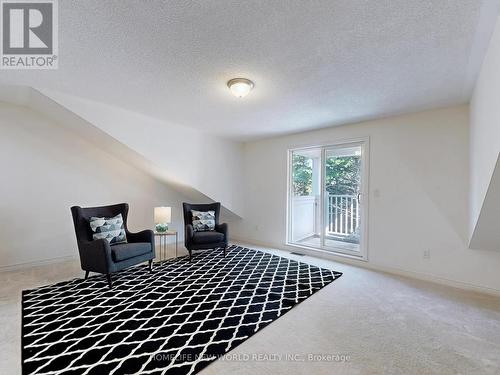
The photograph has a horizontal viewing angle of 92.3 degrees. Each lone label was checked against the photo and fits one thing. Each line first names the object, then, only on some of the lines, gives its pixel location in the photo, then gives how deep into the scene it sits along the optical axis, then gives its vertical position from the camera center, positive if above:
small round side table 3.86 -1.09
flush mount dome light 2.35 +1.01
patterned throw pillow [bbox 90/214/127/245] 3.04 -0.54
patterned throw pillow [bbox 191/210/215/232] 4.15 -0.59
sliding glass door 3.95 -0.19
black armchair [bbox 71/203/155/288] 2.79 -0.77
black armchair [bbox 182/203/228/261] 3.81 -0.79
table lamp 3.96 -0.53
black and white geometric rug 1.63 -1.16
